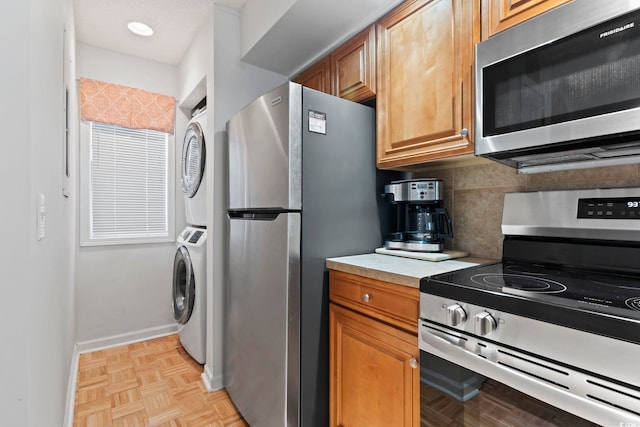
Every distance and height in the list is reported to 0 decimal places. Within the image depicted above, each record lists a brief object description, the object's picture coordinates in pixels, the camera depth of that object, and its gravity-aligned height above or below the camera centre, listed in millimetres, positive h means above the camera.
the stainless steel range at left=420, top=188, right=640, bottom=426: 670 -244
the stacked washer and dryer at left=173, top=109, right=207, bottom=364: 2355 -344
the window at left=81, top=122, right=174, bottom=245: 2801 +259
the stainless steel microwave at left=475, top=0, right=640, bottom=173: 881 +406
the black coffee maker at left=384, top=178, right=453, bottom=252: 1532 -22
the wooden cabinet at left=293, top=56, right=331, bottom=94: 2016 +947
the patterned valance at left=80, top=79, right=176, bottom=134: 2723 +992
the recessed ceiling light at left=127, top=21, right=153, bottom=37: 2421 +1482
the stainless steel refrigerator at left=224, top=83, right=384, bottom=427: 1426 -96
